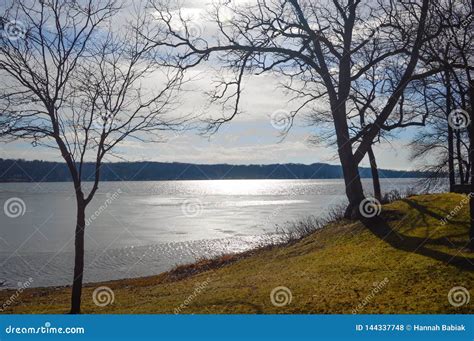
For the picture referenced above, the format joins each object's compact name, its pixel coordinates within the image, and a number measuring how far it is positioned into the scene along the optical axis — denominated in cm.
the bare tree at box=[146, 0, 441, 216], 1816
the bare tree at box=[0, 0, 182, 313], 1216
